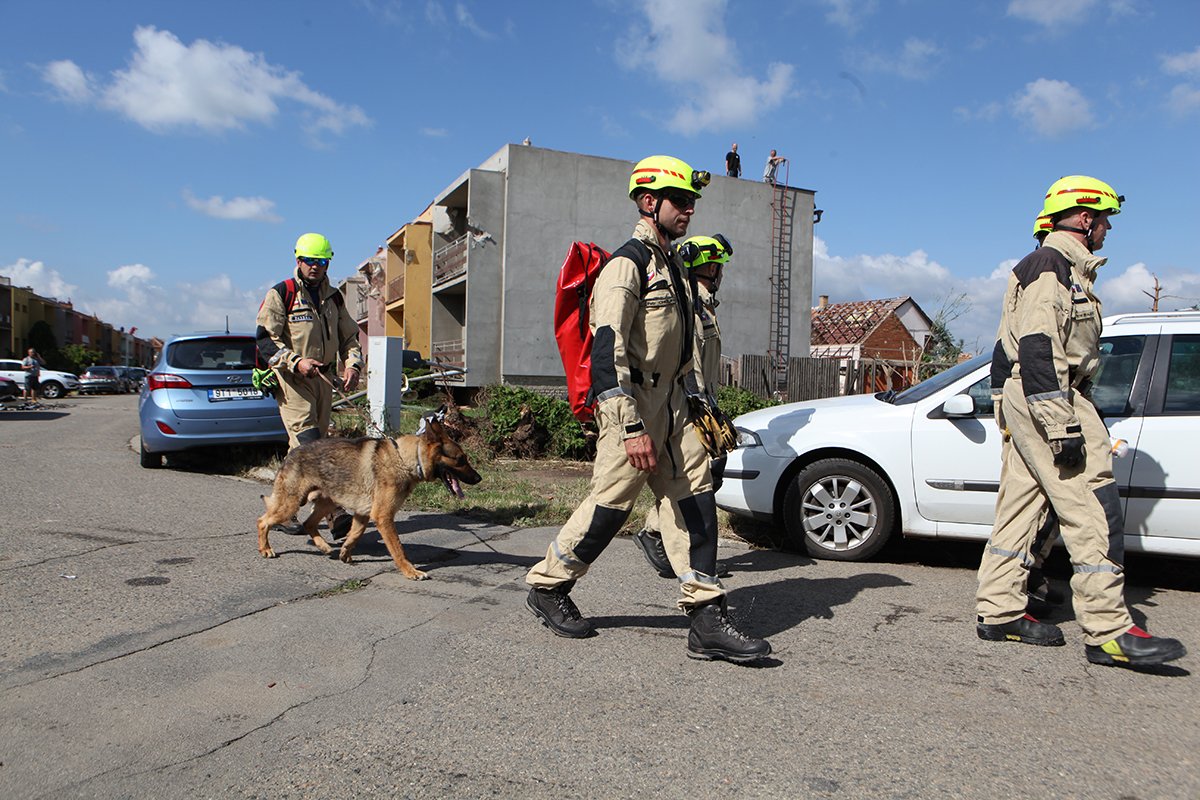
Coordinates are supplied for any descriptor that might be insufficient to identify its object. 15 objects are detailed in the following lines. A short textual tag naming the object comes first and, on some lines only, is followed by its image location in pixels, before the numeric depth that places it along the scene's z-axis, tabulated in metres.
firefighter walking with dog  6.03
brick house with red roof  39.03
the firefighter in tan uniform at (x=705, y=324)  5.31
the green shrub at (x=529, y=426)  11.98
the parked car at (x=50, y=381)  39.03
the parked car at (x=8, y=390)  20.81
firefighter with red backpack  3.63
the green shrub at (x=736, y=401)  12.01
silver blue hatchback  8.94
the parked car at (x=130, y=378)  51.75
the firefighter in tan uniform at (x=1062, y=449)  3.77
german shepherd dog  5.16
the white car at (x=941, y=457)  5.07
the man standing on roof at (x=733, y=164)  27.64
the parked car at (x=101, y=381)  46.47
